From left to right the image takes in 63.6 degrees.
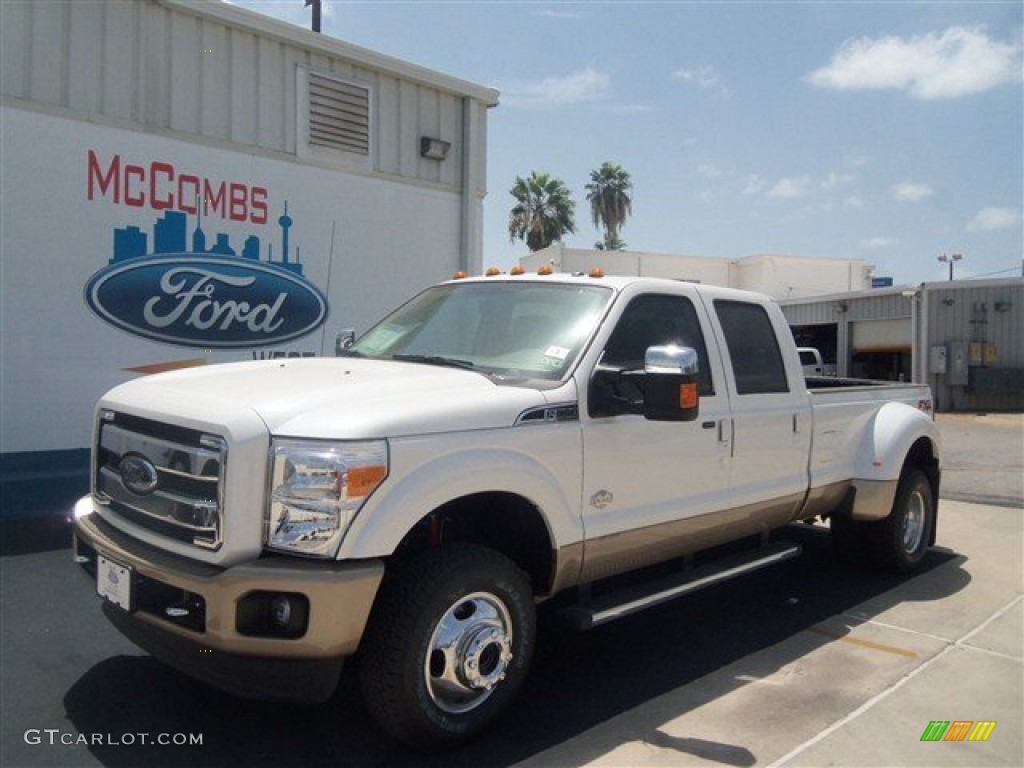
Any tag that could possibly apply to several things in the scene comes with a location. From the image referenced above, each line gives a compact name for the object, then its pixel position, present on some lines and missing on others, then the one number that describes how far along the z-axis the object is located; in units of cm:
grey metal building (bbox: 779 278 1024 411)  2344
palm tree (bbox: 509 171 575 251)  4425
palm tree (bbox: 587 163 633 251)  5112
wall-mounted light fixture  920
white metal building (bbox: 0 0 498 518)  668
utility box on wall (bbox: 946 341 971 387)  2344
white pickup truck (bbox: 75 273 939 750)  284
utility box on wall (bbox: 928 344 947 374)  2350
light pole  4297
